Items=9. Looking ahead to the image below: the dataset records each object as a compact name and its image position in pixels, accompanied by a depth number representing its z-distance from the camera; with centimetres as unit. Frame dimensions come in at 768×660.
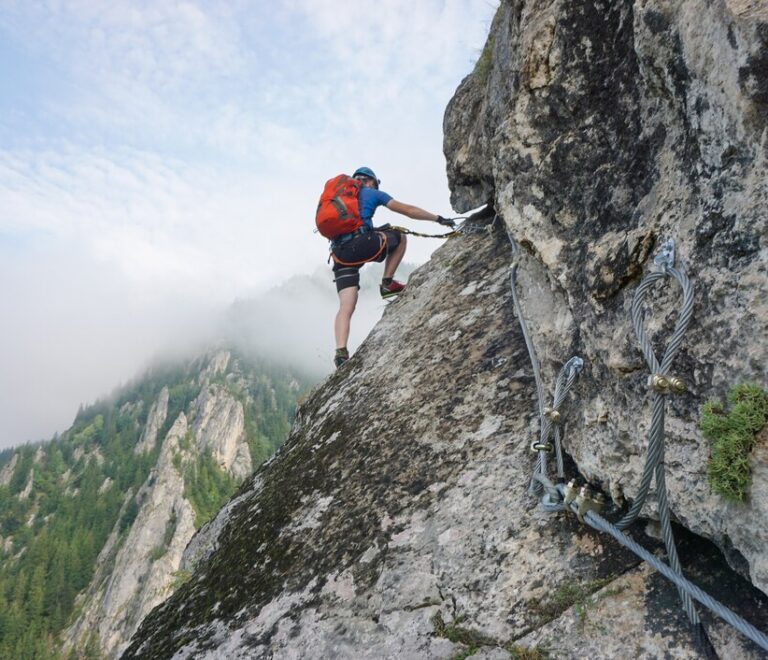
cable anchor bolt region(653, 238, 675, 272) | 288
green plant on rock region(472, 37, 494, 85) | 856
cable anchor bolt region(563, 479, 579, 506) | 327
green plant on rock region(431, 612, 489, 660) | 308
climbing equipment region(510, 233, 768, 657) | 247
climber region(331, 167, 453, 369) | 933
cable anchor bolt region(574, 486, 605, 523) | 320
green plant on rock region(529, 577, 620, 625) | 300
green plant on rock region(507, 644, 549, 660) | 285
